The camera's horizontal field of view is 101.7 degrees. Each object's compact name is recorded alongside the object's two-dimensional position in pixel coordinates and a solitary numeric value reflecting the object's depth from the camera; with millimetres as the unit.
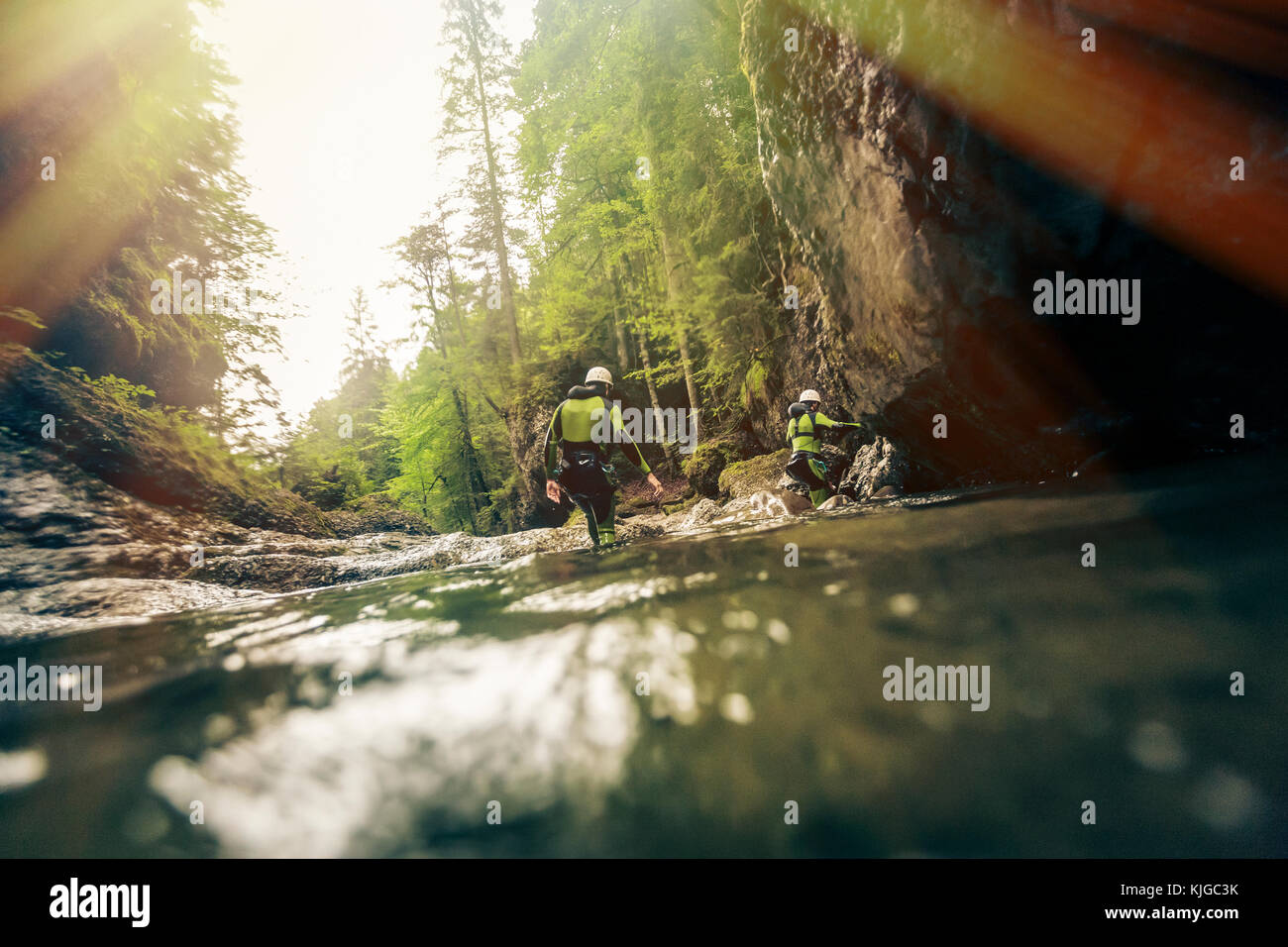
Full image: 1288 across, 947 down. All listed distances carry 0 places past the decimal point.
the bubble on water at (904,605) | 3061
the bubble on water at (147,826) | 2148
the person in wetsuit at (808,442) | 9938
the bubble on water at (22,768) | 2560
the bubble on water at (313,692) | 3061
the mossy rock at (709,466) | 17031
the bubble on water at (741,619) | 3238
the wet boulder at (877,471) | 9523
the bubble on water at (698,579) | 4425
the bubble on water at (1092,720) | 1945
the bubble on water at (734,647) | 2865
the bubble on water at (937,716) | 2065
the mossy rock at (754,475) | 13555
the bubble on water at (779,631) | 2962
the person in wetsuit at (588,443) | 8203
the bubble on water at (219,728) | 2783
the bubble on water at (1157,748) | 1775
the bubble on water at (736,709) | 2305
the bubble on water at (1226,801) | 1611
